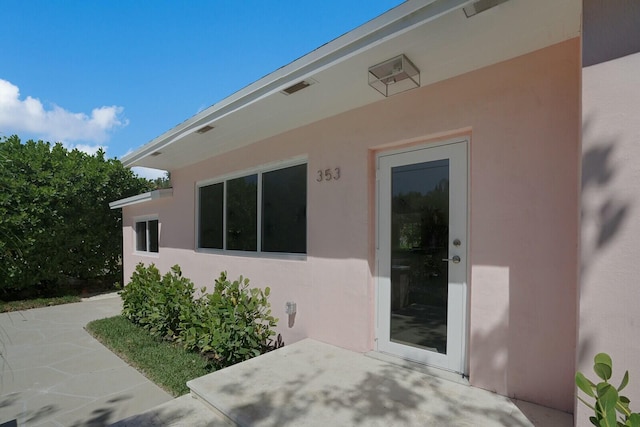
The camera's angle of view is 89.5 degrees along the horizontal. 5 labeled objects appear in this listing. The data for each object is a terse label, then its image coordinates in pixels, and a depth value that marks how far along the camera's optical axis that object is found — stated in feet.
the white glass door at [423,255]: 10.59
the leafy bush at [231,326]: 13.82
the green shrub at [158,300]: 18.84
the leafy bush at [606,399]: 4.50
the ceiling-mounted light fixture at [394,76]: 9.53
